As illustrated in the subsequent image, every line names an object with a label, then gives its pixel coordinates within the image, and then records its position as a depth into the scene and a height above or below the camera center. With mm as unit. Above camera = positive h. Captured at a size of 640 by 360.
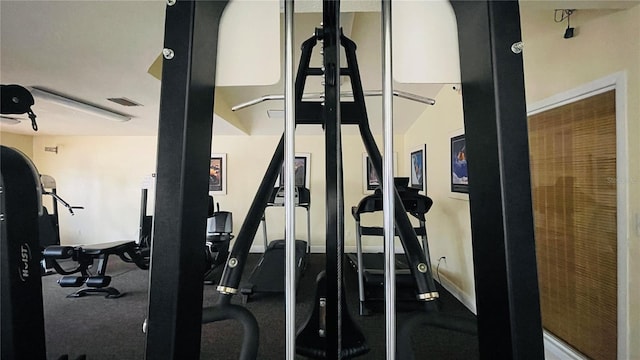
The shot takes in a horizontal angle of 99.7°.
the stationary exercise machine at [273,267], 3223 -1051
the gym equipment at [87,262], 2963 -832
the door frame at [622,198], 1438 -40
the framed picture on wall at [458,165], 2854 +290
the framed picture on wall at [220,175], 5227 +332
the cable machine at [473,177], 735 +37
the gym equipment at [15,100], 1419 +495
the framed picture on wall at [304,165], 5027 +500
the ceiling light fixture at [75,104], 2760 +1025
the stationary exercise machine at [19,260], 1292 -330
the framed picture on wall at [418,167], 3850 +367
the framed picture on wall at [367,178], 4633 +234
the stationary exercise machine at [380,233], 2664 -461
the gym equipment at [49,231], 3750 -534
